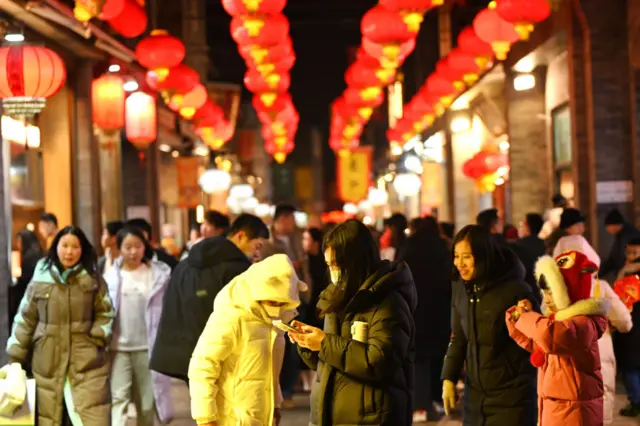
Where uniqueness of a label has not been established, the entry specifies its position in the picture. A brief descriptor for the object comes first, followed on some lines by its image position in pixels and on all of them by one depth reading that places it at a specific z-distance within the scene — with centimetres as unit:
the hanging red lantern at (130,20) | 1738
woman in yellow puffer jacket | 613
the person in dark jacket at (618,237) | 1452
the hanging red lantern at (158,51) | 1872
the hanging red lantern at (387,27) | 1656
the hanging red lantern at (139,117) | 2139
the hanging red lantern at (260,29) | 1692
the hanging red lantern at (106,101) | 1916
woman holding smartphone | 582
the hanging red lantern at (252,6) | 1608
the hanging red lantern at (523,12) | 1509
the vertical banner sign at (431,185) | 3438
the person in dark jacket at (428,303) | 1234
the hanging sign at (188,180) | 3189
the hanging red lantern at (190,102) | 2178
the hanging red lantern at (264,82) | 2386
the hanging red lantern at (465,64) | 2173
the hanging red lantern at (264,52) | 1875
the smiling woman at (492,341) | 725
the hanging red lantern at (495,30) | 1748
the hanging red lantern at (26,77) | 1266
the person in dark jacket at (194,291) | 905
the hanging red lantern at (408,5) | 1541
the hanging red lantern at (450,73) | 2263
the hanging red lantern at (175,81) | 1988
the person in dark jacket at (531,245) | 1275
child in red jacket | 671
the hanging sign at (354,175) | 5084
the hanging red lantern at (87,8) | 1434
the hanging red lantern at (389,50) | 1722
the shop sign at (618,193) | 1759
